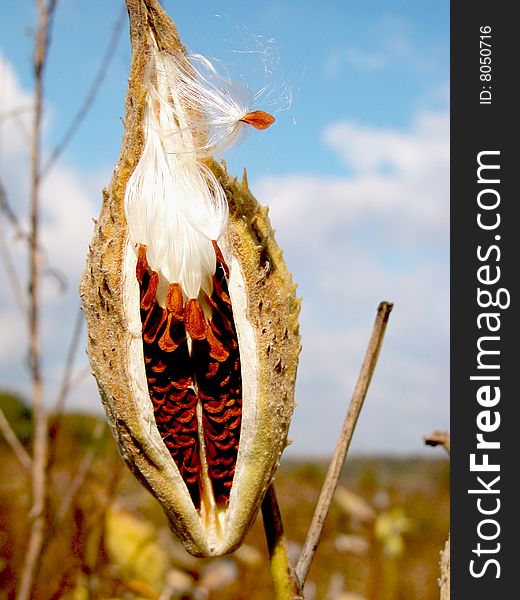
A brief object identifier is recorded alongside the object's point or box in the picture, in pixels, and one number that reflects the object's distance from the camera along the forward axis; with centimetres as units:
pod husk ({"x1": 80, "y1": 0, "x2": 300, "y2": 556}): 14
